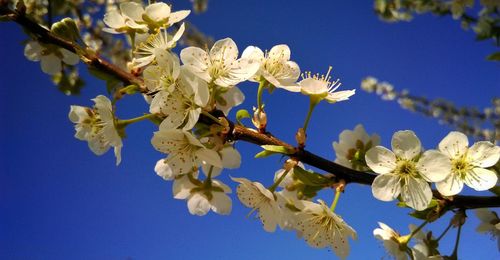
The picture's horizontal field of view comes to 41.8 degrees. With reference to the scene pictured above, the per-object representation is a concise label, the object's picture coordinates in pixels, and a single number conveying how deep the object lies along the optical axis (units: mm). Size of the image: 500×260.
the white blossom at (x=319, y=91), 220
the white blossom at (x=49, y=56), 272
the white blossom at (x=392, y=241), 232
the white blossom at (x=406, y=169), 201
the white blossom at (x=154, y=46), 207
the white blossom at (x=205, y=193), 231
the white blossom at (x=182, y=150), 198
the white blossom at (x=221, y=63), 207
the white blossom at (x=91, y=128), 226
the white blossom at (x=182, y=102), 196
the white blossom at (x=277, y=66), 219
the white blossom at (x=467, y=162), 205
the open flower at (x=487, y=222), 254
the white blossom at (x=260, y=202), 212
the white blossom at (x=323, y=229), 213
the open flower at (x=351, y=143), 255
